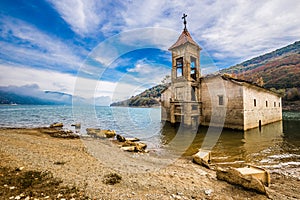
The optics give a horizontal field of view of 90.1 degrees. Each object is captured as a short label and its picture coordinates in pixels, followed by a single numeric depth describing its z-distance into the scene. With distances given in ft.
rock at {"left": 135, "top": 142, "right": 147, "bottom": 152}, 36.76
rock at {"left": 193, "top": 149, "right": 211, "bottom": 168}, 25.70
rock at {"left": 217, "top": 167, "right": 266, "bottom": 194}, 15.29
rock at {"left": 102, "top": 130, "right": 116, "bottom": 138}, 56.19
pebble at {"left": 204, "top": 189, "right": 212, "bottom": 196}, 15.43
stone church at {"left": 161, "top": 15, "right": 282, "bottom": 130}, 60.13
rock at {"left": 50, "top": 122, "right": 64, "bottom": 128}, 79.79
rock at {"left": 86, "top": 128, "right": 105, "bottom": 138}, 55.91
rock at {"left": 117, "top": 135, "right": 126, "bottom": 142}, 48.23
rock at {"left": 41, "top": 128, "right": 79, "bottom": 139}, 52.84
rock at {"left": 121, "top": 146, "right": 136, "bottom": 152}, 36.40
